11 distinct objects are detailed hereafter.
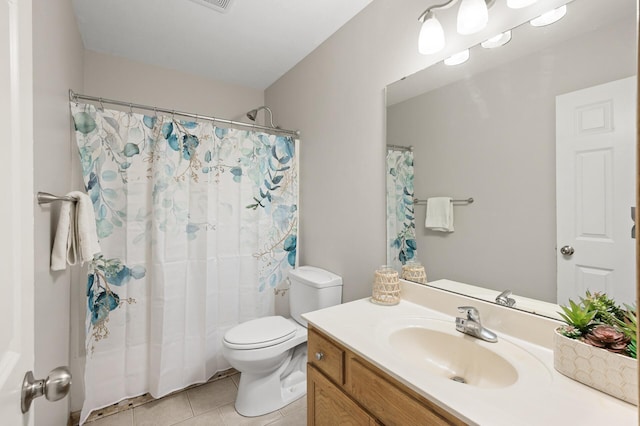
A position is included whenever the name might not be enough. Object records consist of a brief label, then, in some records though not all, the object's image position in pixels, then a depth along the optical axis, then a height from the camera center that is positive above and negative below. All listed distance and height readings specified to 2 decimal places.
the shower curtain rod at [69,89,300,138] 1.61 +0.64
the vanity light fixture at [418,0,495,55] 1.11 +0.76
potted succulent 0.72 -0.36
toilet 1.67 -0.80
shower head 2.59 +0.87
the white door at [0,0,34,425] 0.47 +0.01
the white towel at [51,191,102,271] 1.18 -0.09
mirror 0.87 +0.19
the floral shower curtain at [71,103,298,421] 1.69 -0.21
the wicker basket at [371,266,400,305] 1.40 -0.38
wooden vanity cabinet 0.79 -0.58
